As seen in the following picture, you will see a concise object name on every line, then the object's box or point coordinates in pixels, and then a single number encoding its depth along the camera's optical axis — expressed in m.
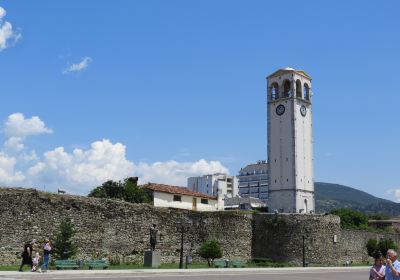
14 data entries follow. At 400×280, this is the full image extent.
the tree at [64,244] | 30.83
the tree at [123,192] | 56.72
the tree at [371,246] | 55.00
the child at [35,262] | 25.20
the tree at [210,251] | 37.75
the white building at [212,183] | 178.25
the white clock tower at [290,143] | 72.31
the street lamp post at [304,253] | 43.38
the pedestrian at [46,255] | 25.69
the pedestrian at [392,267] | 11.23
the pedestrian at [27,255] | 24.91
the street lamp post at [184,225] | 39.59
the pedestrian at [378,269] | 12.59
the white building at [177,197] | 59.38
